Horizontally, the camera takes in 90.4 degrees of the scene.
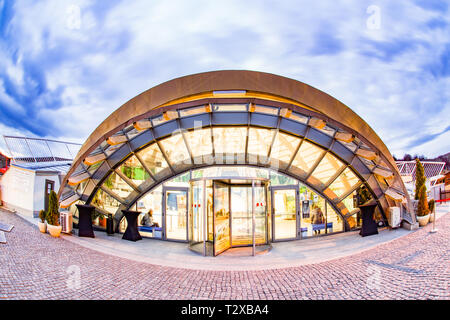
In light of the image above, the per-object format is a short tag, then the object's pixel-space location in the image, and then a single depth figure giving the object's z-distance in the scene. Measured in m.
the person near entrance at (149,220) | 10.48
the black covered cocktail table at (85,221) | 9.97
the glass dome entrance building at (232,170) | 8.05
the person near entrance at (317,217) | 10.45
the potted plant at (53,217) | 9.29
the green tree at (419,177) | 10.48
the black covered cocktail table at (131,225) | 9.91
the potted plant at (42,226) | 9.58
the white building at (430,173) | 18.55
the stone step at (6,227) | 9.01
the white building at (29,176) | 13.84
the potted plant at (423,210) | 9.81
